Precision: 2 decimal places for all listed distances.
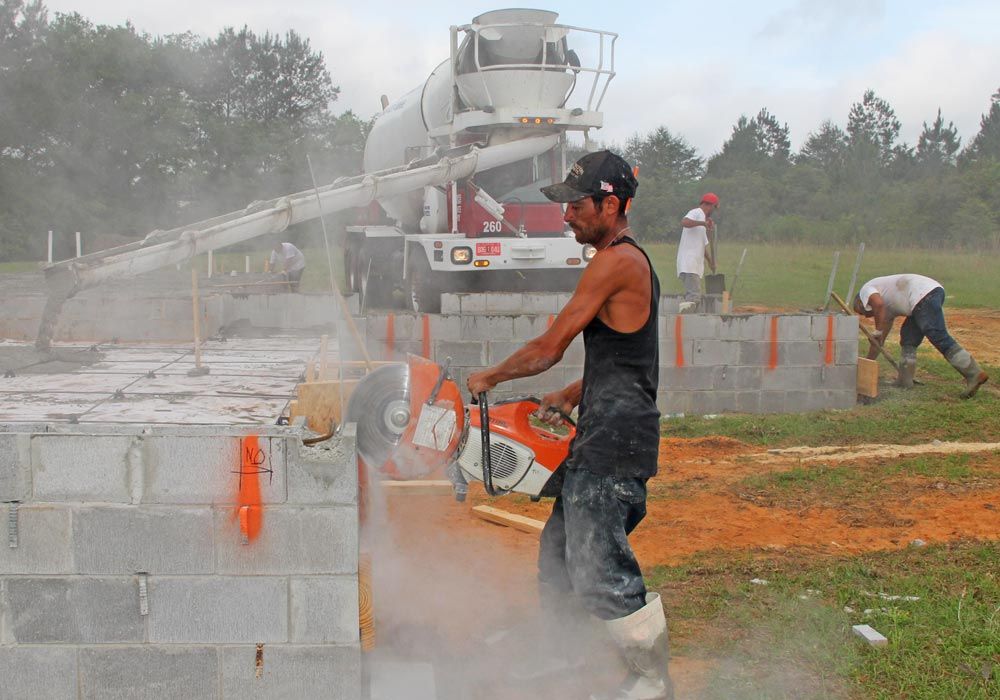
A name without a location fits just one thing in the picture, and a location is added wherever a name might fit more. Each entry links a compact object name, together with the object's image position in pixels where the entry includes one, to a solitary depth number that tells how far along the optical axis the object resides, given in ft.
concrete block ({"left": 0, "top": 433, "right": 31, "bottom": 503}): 10.95
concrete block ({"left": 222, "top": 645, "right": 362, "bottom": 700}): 11.35
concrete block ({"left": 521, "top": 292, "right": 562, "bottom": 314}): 31.99
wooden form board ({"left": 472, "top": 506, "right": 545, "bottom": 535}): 18.84
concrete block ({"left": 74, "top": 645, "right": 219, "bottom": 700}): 11.29
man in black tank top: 11.16
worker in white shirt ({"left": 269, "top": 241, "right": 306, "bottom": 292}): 51.34
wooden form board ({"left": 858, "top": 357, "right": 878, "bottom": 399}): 30.09
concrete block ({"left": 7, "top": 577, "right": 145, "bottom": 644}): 11.19
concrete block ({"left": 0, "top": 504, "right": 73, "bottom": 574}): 11.07
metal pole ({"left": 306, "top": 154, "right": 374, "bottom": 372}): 15.06
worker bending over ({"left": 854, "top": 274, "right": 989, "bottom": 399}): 31.09
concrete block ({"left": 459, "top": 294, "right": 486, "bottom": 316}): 30.40
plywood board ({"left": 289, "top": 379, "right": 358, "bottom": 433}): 12.89
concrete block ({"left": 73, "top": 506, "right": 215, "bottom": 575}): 11.10
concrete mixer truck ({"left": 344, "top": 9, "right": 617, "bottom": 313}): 36.37
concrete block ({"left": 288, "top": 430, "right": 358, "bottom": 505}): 11.12
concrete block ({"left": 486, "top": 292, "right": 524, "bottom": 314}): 31.68
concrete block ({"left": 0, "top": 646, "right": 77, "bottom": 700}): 11.28
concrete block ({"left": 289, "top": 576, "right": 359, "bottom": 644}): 11.31
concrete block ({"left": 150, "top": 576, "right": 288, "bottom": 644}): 11.25
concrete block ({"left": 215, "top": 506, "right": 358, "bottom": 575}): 11.21
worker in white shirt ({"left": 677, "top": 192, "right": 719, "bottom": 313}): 37.63
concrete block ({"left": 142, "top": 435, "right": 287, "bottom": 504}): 11.06
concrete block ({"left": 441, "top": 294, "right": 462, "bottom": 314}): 30.07
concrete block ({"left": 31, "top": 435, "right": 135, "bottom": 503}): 11.00
